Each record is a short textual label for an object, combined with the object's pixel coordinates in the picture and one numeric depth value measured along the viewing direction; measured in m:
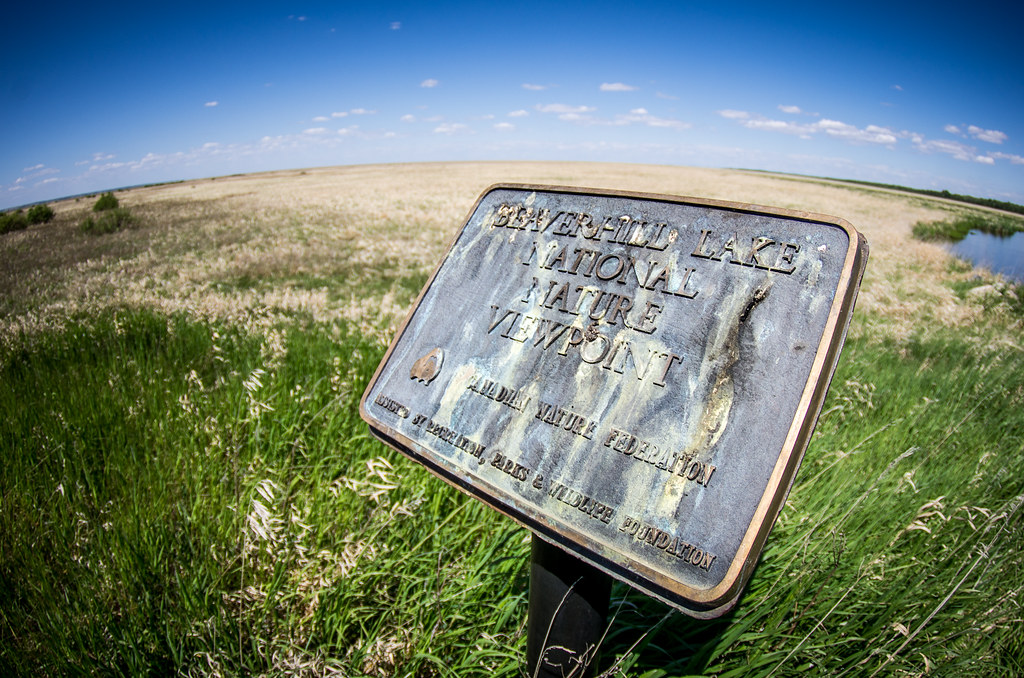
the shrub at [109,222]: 14.04
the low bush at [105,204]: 18.62
